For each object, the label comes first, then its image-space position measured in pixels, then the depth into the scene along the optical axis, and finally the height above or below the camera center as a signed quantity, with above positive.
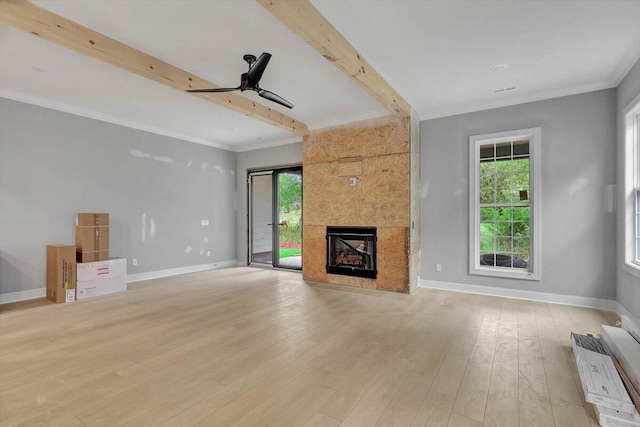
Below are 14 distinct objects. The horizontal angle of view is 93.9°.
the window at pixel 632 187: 3.45 +0.33
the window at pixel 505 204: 4.36 +0.17
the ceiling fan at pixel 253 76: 3.06 +1.50
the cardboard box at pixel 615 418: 1.69 -1.16
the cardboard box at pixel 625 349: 2.02 -1.03
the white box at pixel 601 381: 1.76 -1.11
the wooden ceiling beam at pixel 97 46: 2.46 +1.61
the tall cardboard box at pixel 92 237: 4.62 -0.35
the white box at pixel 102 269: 4.50 -0.86
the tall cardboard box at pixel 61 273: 4.27 -0.86
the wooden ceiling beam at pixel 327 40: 2.26 +1.55
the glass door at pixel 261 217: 7.37 -0.05
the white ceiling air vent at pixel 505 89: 4.13 +1.76
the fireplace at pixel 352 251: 5.17 -0.65
